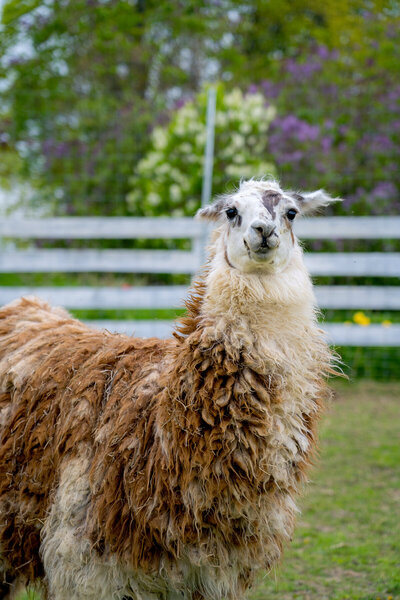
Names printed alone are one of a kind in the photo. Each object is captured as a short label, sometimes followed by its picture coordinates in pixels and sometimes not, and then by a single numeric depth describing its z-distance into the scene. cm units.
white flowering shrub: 852
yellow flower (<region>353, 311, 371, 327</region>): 770
